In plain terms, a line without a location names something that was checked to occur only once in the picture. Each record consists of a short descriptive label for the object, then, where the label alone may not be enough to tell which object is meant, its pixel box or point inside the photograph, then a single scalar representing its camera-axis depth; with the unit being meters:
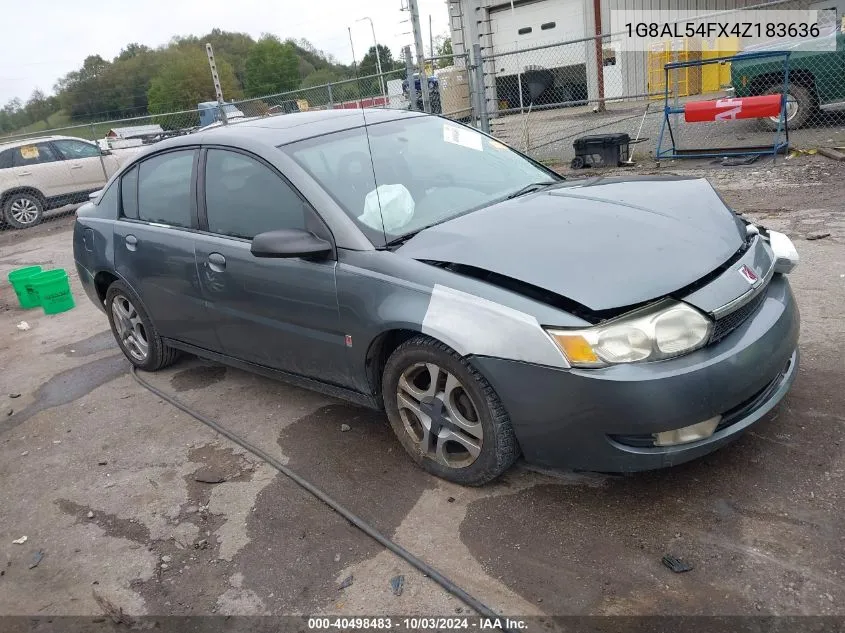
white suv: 13.40
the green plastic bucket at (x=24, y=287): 7.39
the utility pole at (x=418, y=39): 9.76
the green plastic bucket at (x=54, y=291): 7.05
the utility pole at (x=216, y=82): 14.05
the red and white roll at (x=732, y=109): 9.09
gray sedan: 2.54
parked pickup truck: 10.15
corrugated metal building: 22.12
